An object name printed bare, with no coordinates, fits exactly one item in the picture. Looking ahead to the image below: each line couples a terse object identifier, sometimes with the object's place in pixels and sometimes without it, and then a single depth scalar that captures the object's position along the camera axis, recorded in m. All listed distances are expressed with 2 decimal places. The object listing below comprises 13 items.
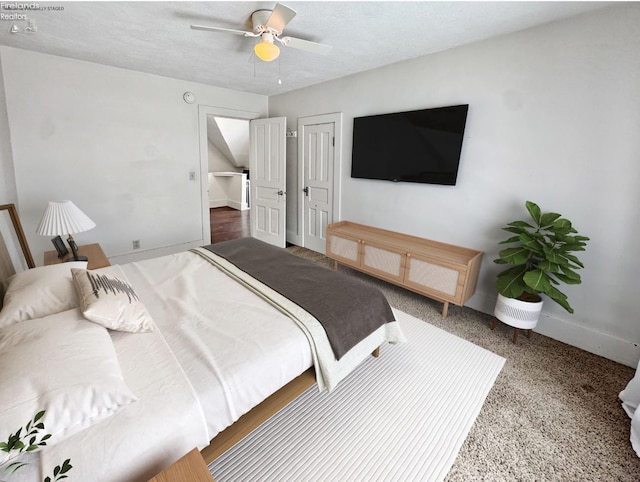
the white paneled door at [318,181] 4.06
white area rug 1.42
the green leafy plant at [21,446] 0.62
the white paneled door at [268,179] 4.48
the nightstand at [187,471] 0.90
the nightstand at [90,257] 2.45
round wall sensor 3.94
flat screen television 2.83
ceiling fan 1.89
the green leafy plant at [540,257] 2.10
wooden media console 2.66
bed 0.90
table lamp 2.26
